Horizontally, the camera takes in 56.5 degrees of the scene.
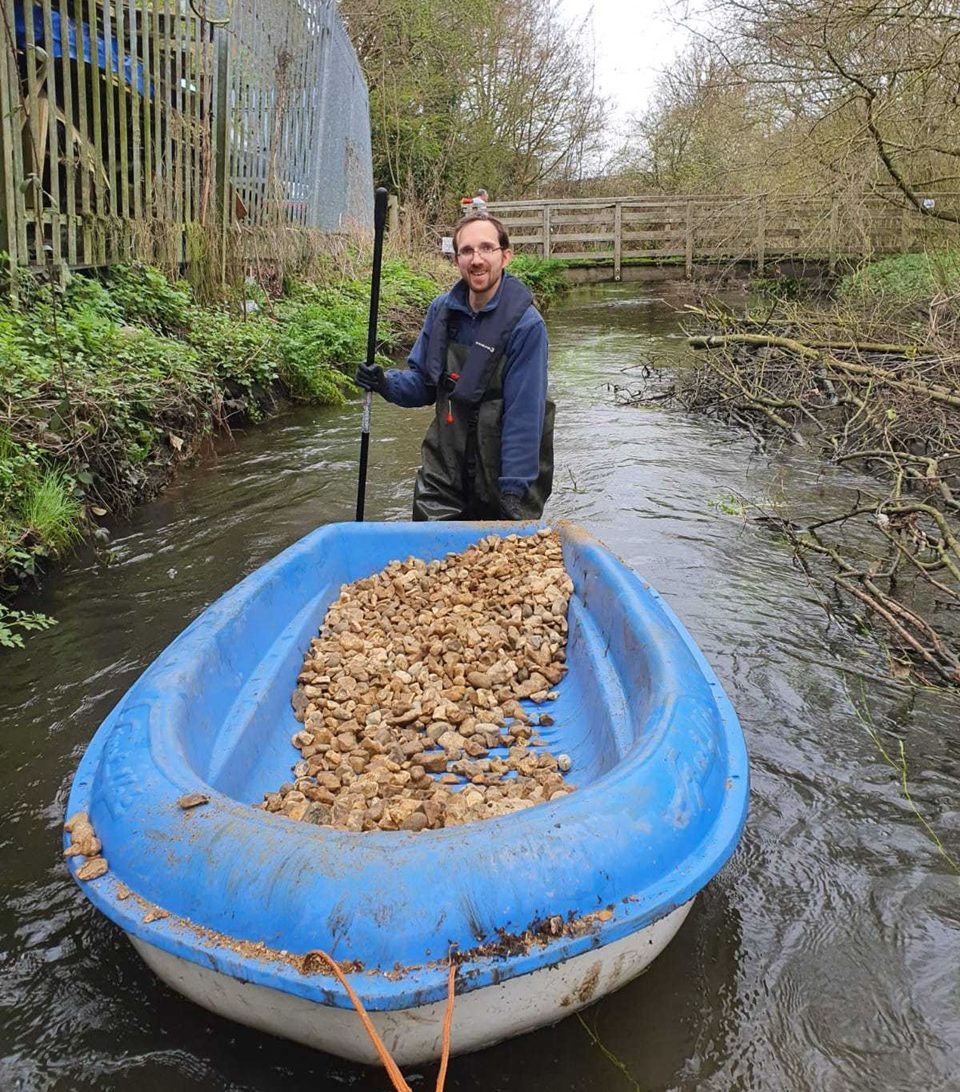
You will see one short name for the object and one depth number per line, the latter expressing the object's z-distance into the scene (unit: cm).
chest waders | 360
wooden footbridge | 880
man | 355
